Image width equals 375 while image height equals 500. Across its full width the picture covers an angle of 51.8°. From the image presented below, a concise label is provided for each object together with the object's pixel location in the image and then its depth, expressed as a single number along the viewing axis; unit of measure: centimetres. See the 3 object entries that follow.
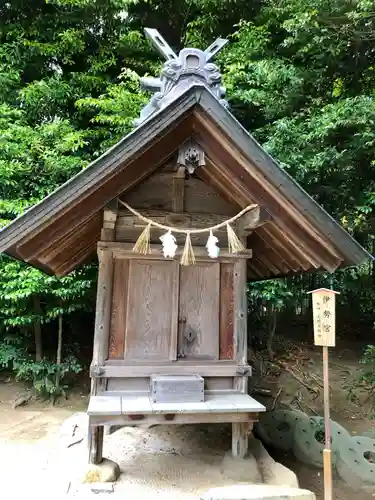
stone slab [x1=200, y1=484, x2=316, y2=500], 293
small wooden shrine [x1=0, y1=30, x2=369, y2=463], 332
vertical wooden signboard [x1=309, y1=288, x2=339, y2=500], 316
